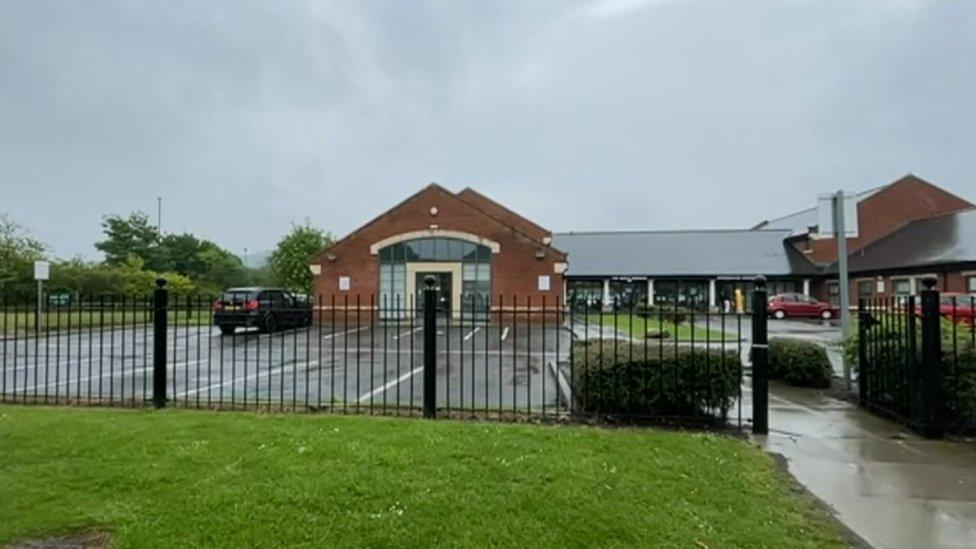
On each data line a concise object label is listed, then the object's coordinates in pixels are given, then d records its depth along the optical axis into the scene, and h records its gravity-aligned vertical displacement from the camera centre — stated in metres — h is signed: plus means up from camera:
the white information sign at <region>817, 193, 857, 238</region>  9.73 +1.22
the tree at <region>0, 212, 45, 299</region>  31.36 +1.76
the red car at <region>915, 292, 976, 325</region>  21.88 -0.36
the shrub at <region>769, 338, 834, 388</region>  10.05 -1.15
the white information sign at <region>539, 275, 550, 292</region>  33.03 +0.51
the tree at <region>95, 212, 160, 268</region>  72.44 +6.20
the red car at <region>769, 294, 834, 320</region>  38.41 -0.94
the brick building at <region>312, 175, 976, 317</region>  33.50 +2.30
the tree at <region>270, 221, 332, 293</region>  53.03 +3.30
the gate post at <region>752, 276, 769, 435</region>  6.60 -0.73
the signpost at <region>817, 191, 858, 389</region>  9.66 +1.09
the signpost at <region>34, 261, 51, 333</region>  20.93 +0.78
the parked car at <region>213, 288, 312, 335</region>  19.38 -0.41
